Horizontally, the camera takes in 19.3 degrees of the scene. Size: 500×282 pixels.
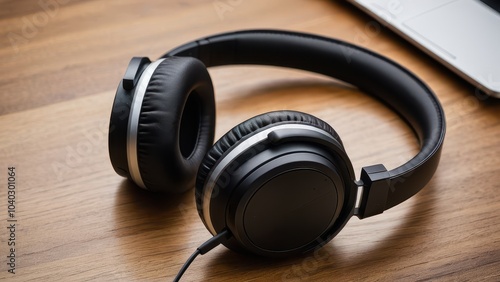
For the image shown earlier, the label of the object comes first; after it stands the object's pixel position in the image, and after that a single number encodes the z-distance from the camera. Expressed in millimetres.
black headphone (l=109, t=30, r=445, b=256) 774
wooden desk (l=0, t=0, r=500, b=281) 821
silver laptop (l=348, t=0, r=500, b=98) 941
